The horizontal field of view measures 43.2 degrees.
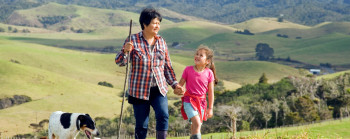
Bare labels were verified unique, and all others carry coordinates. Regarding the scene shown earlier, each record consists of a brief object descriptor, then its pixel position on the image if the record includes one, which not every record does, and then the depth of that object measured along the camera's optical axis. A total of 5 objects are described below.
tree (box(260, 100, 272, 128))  57.59
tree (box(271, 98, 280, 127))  58.52
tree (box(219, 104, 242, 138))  57.80
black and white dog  9.22
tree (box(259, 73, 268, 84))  115.33
